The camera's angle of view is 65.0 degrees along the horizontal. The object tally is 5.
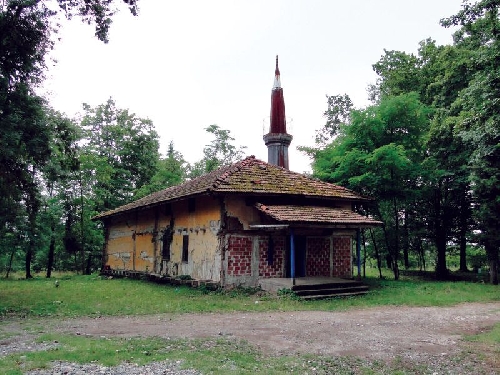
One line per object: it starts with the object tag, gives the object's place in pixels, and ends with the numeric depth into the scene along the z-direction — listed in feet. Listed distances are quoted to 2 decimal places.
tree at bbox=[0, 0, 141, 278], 33.86
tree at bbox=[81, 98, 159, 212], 98.80
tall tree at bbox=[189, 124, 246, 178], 119.38
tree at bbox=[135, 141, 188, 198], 102.63
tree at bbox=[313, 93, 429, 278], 59.57
